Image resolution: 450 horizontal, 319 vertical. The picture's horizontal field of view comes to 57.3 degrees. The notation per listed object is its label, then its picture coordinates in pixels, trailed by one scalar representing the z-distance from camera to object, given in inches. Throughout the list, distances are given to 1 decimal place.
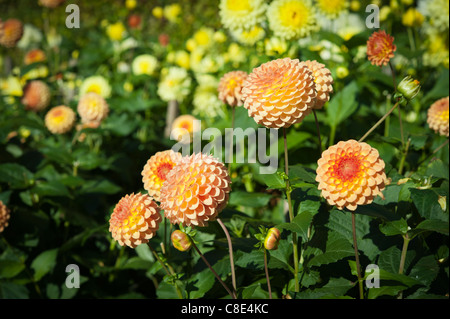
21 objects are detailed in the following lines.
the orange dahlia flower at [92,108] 73.4
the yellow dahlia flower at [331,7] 77.0
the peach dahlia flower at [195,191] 32.9
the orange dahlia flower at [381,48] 42.1
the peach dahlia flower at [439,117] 53.7
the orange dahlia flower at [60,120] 73.8
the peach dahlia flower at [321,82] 38.9
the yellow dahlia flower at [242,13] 67.0
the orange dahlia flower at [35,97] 88.0
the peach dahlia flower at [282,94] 34.1
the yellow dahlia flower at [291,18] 63.3
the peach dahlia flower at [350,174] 31.6
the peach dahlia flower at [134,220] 36.5
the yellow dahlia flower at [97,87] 100.0
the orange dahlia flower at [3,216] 56.2
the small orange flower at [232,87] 49.9
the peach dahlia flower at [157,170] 40.6
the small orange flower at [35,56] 123.1
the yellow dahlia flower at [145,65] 111.3
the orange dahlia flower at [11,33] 93.2
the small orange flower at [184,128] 66.5
